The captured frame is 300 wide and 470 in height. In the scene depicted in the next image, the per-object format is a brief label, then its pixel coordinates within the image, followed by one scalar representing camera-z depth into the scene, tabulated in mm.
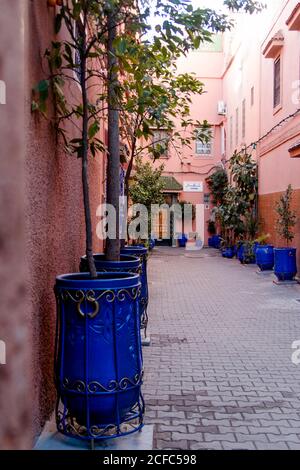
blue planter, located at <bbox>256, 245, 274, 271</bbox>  14617
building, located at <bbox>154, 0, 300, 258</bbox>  13273
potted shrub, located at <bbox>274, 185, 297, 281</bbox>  12016
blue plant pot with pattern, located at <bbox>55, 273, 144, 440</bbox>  3266
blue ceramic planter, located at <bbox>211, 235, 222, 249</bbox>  25272
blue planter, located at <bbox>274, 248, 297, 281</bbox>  11984
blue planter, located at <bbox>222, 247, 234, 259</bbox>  20547
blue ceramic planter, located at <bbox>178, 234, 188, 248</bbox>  27328
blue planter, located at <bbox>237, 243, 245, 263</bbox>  17703
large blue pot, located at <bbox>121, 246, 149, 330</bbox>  6540
